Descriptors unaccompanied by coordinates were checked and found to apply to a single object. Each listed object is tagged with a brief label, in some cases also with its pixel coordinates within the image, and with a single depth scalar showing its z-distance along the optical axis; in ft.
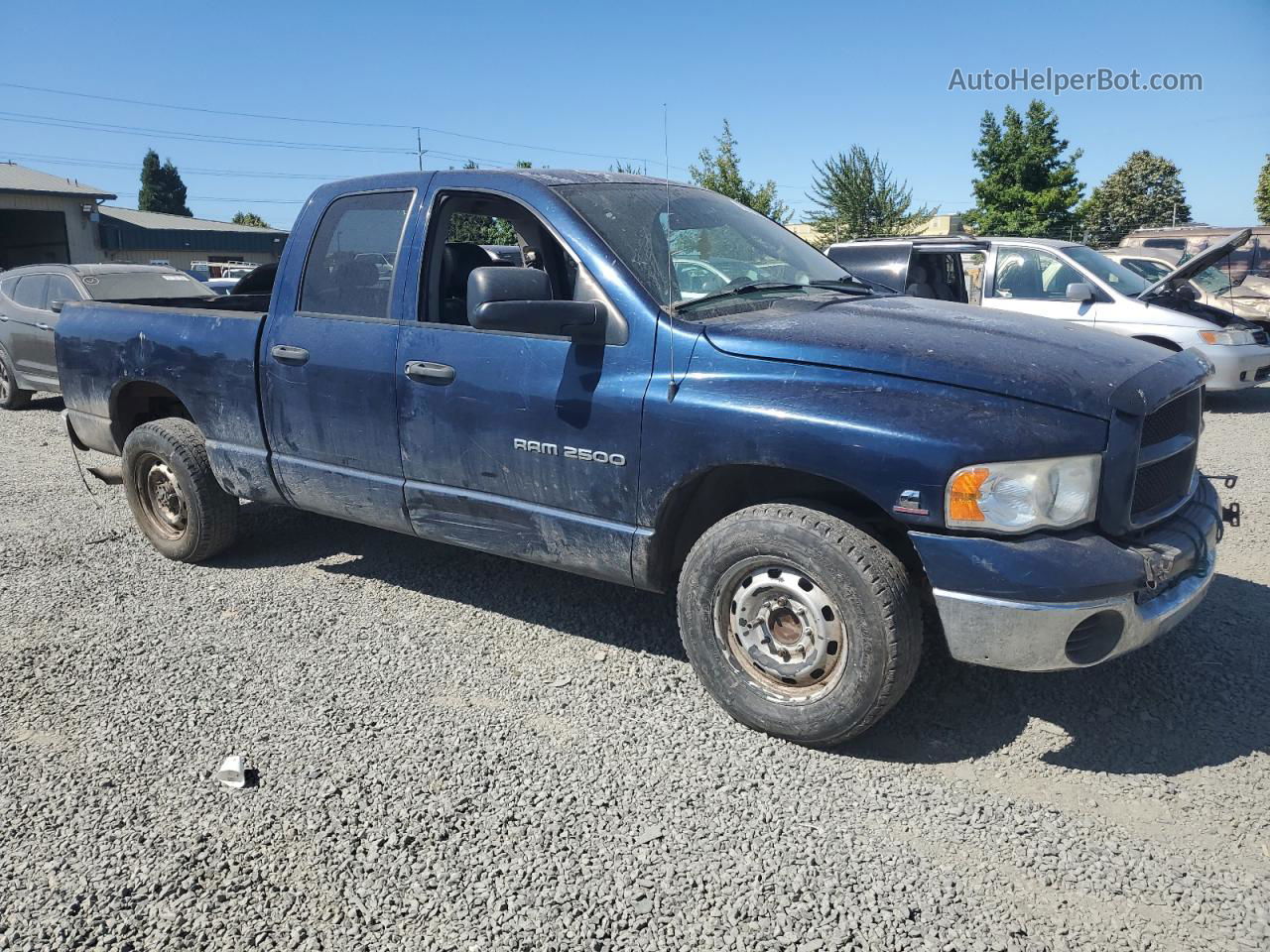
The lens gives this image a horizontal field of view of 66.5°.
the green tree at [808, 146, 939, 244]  120.26
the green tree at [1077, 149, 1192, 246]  167.63
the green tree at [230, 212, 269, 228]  252.62
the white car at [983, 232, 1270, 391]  32.45
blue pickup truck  9.70
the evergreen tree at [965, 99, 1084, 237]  128.26
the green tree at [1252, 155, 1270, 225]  140.77
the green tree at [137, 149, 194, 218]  268.41
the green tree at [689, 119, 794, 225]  107.34
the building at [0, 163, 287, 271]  123.24
